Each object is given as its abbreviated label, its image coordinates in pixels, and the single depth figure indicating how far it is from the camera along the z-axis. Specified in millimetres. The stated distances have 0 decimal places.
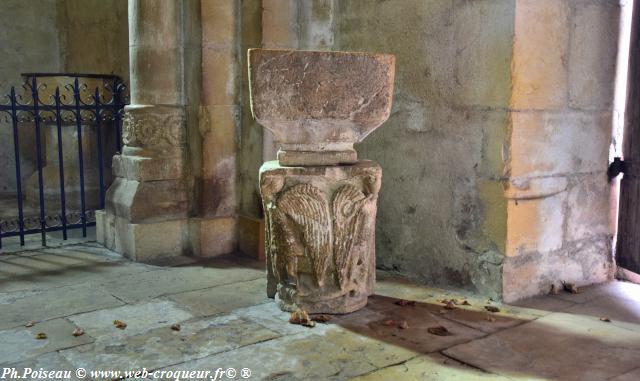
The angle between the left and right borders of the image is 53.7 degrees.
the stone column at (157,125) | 4250
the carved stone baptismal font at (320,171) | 2812
